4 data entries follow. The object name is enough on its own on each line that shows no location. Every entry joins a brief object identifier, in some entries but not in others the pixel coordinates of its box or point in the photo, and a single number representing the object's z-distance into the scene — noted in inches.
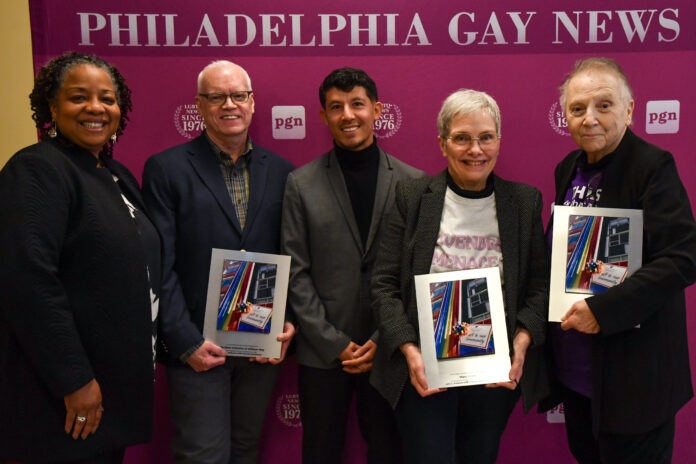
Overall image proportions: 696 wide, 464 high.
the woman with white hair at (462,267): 72.6
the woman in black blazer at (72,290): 60.2
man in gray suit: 87.9
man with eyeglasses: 86.5
